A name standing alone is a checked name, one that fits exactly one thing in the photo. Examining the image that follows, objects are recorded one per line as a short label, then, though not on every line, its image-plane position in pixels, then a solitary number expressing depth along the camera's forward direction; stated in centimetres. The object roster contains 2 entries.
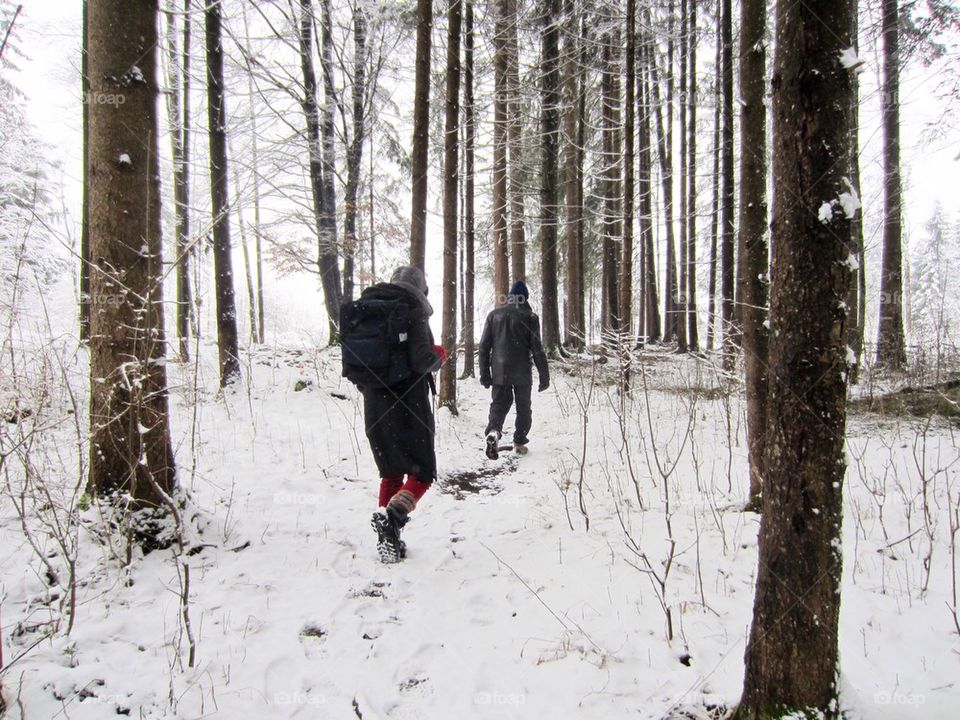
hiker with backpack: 338
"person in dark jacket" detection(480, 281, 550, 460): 616
